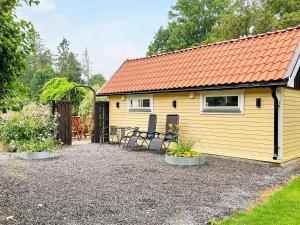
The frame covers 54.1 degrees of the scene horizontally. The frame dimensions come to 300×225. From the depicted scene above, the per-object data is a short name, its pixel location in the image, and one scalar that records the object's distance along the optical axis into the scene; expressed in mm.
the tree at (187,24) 32406
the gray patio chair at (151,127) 10195
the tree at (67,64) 42750
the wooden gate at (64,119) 11664
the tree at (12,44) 3105
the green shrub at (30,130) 8969
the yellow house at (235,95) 7449
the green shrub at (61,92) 19719
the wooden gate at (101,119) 12492
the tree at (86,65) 45353
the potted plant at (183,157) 7438
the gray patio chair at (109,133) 12047
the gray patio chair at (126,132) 10700
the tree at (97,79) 43156
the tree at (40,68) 39000
